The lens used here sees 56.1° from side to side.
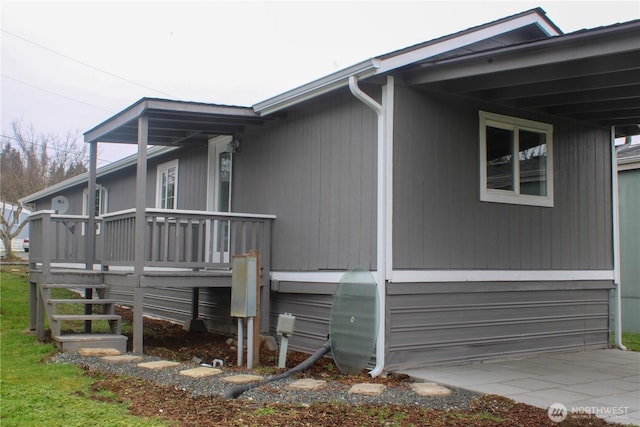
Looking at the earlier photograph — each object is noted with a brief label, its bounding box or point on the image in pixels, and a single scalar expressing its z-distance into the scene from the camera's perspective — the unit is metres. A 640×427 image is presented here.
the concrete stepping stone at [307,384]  5.11
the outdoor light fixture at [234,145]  8.99
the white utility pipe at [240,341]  6.62
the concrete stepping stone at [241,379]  5.31
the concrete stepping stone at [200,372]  5.54
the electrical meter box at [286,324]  6.32
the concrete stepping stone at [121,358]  6.22
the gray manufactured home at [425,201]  6.12
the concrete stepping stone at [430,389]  5.01
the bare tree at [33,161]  26.94
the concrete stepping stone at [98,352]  6.52
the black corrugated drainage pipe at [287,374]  4.85
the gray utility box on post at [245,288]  6.52
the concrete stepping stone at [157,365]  5.85
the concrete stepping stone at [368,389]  4.99
